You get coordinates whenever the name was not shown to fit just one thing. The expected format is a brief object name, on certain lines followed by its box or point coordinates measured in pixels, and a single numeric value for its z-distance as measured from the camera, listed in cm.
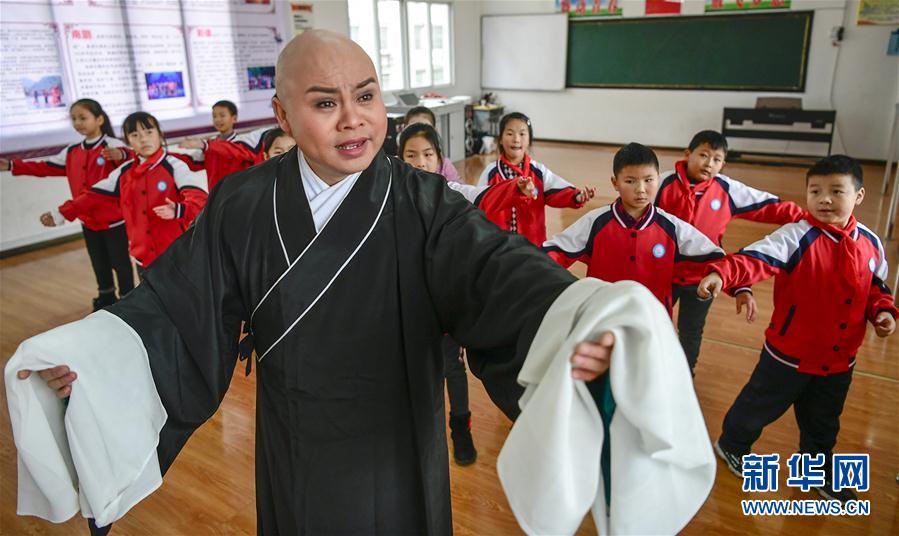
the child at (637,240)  219
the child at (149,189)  317
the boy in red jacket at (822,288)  193
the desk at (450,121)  781
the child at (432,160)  238
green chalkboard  816
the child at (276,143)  309
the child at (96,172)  370
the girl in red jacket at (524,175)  278
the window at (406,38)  829
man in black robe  104
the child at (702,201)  271
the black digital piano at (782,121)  777
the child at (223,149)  398
